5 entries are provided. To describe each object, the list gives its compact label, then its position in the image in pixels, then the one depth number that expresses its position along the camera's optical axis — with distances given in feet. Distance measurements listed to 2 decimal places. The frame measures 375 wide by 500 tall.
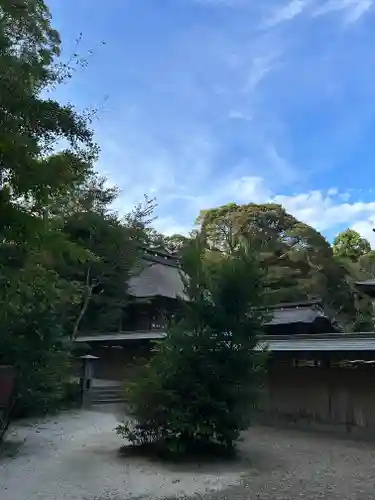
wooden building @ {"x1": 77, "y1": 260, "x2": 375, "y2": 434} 33.06
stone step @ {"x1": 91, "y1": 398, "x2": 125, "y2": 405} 48.76
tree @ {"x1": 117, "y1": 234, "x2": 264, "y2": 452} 24.63
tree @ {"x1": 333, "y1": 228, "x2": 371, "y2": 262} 111.38
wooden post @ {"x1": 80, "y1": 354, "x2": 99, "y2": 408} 47.70
